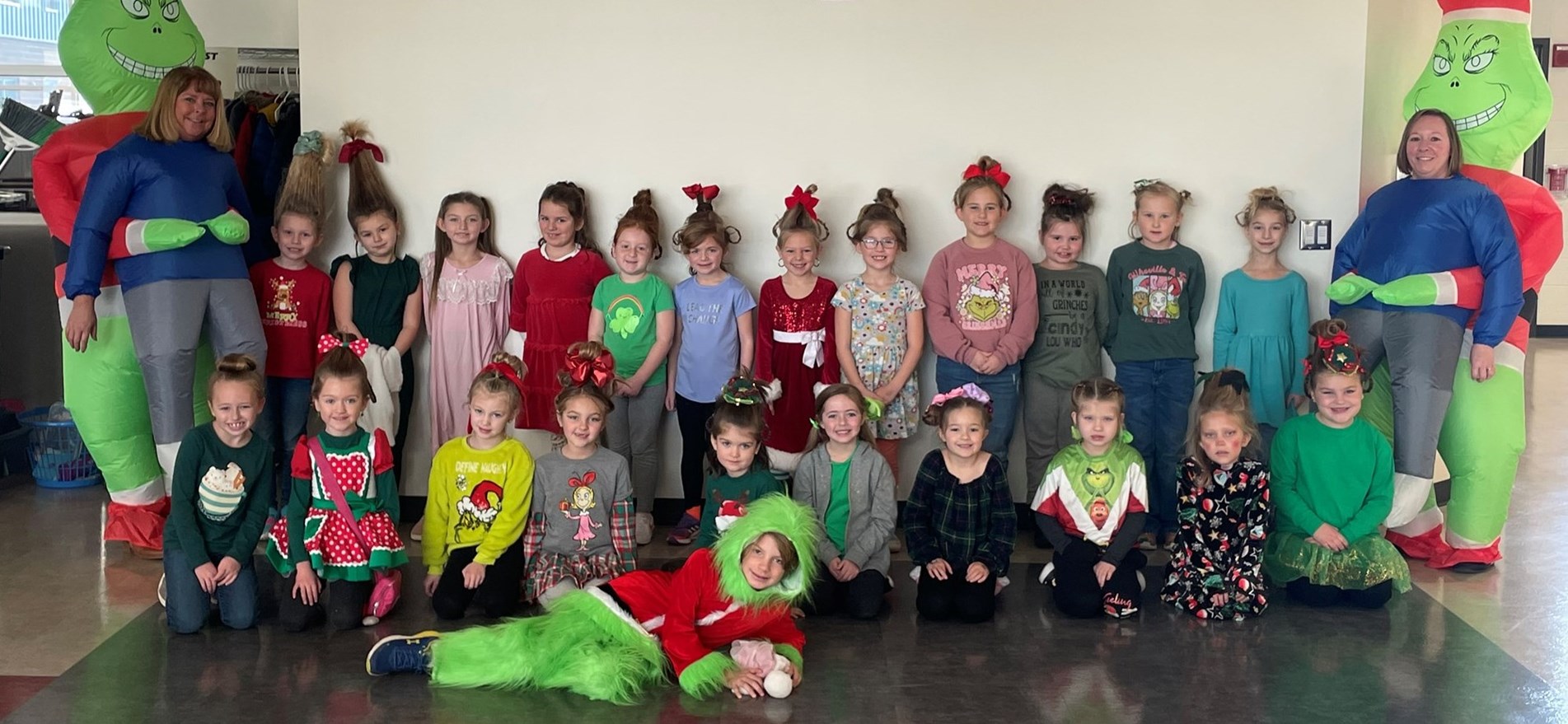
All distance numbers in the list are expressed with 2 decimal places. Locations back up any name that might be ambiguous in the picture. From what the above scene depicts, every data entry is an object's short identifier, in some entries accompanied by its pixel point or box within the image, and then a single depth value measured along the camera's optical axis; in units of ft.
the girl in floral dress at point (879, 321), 15.89
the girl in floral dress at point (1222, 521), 13.51
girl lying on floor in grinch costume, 11.33
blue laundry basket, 18.80
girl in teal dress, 16.01
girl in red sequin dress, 16.05
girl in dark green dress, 16.52
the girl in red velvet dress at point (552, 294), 16.25
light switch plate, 16.49
